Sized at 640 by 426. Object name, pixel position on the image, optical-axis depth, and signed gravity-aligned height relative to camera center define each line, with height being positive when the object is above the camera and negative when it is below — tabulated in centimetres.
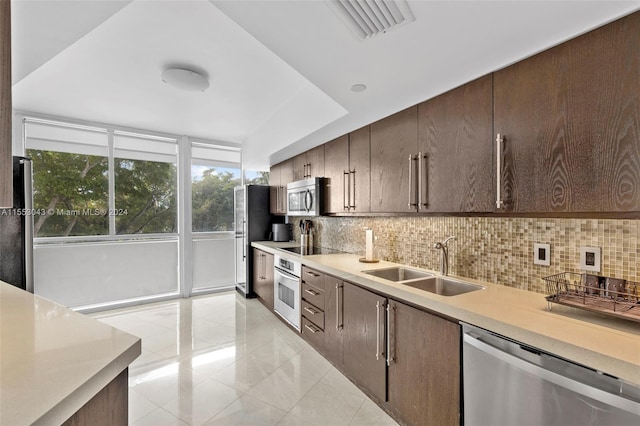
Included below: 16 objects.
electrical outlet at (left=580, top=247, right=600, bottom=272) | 150 -25
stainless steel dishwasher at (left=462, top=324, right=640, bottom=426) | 100 -70
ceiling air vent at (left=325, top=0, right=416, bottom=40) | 132 +94
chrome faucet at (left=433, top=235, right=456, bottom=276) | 216 -34
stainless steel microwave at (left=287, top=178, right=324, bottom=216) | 337 +18
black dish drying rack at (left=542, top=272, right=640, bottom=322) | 123 -39
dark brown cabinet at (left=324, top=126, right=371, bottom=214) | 271 +40
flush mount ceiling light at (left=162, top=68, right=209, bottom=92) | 247 +117
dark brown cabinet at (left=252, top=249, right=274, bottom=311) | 393 -93
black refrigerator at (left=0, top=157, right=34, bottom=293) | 269 -20
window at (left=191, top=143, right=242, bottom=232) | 489 +48
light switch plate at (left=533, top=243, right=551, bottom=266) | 168 -25
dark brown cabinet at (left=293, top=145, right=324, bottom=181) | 347 +62
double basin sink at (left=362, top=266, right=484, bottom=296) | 202 -52
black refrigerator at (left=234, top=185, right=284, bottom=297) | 468 -19
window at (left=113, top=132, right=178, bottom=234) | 426 +43
